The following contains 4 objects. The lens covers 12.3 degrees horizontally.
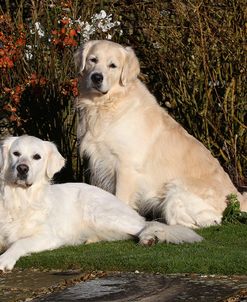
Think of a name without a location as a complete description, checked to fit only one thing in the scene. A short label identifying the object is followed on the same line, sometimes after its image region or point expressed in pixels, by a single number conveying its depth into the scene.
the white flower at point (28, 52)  12.43
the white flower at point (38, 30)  12.28
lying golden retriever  8.23
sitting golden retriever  10.21
